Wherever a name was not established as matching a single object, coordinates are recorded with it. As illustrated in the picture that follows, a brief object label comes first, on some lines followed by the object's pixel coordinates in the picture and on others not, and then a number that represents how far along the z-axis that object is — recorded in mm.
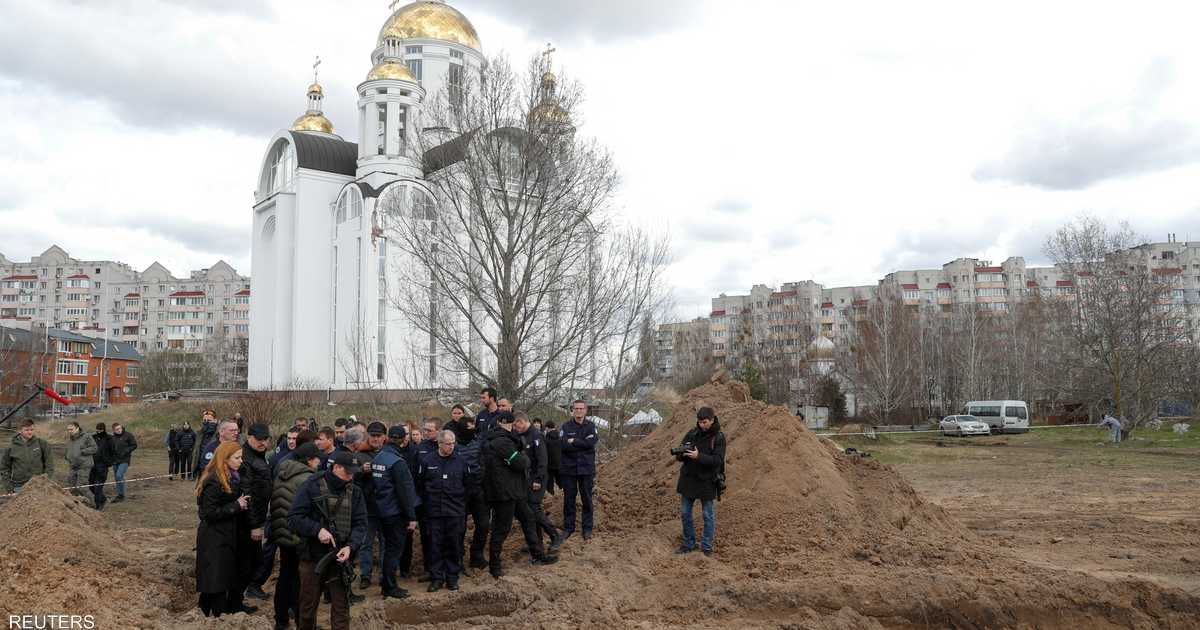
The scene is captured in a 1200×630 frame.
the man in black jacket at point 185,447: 19109
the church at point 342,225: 37531
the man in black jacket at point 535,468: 9086
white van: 40219
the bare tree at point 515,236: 18406
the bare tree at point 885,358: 45938
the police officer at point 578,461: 9641
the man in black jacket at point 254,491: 6801
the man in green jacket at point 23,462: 11656
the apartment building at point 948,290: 76062
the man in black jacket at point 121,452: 14777
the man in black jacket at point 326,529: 5996
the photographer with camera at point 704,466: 8523
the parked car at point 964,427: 37969
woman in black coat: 6535
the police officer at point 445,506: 7891
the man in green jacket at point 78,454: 13797
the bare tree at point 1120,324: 34812
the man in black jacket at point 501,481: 8219
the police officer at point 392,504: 7527
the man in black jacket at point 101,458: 14531
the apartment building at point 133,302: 95062
